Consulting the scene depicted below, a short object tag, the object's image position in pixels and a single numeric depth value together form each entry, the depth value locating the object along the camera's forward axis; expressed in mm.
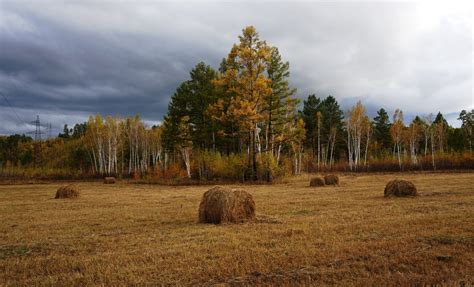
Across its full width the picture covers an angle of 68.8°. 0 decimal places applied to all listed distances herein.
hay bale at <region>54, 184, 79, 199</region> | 20594
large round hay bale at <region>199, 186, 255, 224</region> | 10688
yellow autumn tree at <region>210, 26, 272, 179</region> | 30516
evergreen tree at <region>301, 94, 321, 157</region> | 61562
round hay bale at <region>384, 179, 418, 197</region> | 15641
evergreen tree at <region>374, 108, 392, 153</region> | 72125
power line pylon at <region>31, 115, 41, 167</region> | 84875
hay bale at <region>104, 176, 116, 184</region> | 39112
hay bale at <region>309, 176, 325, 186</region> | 25719
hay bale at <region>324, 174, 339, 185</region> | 26439
